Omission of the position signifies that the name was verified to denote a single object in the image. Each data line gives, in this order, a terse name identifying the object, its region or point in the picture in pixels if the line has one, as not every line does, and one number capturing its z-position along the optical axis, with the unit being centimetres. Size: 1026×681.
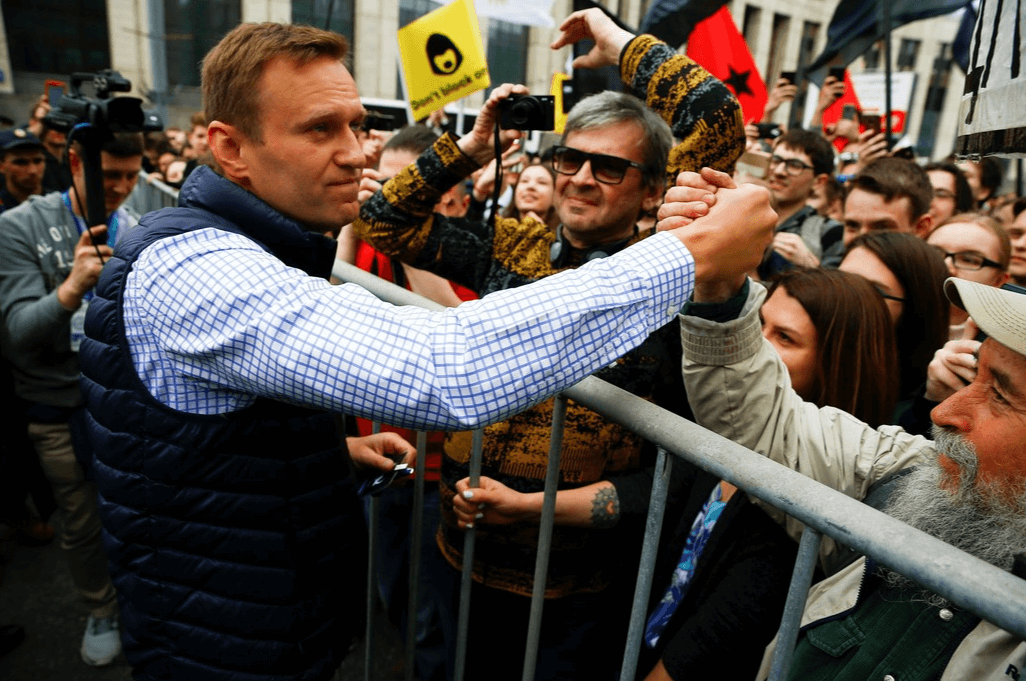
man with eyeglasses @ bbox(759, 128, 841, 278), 430
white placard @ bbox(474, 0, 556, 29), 634
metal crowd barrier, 77
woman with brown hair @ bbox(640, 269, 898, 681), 146
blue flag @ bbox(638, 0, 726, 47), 427
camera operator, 279
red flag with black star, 544
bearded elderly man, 111
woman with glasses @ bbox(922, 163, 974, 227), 459
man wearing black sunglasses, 173
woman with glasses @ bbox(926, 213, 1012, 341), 289
